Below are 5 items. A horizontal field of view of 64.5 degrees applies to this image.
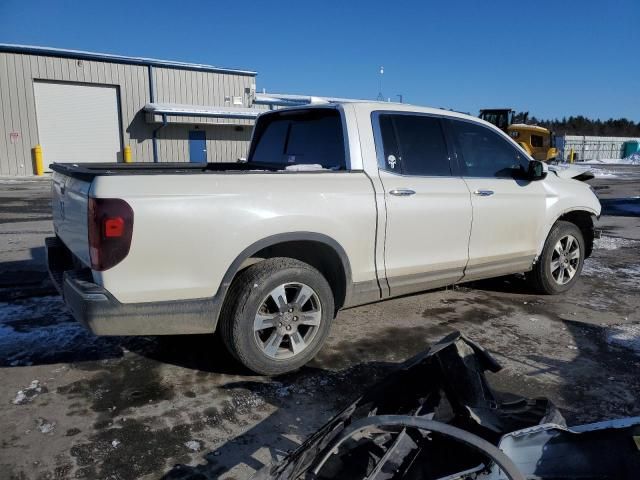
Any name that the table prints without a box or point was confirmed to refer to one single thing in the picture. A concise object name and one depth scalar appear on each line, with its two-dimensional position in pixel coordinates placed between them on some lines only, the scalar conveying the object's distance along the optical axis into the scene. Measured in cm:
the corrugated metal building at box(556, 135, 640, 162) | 4313
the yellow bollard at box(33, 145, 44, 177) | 2331
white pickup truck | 302
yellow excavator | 2638
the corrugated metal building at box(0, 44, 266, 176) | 2291
